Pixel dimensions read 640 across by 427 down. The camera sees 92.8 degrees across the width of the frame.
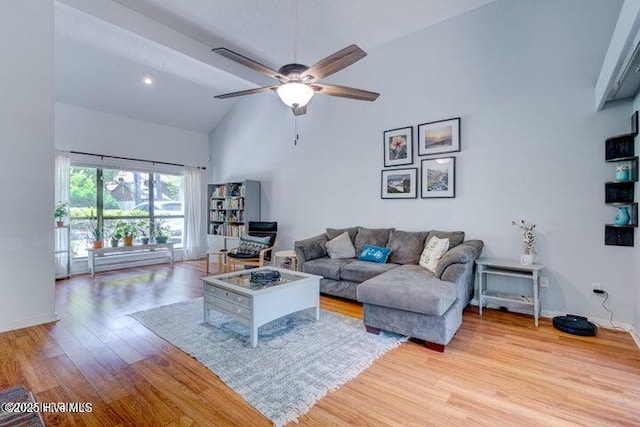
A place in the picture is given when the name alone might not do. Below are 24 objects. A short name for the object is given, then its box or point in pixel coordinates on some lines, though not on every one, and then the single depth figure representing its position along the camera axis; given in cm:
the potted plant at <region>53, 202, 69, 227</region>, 504
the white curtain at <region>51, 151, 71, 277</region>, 512
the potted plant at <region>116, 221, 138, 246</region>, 577
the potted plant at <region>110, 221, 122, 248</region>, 566
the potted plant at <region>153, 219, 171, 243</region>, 644
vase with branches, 328
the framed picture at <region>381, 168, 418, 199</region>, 425
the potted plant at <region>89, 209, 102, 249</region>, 571
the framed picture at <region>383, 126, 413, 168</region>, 426
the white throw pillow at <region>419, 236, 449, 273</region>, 341
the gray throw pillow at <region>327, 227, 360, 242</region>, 463
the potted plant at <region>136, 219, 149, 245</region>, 635
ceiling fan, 229
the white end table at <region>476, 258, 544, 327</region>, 311
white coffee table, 260
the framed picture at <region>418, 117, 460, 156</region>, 388
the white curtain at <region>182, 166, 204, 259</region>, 691
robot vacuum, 284
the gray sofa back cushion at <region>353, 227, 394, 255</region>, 432
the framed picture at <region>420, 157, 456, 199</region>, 393
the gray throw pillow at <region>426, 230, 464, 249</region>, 366
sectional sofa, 257
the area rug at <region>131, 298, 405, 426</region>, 197
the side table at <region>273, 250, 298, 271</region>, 466
